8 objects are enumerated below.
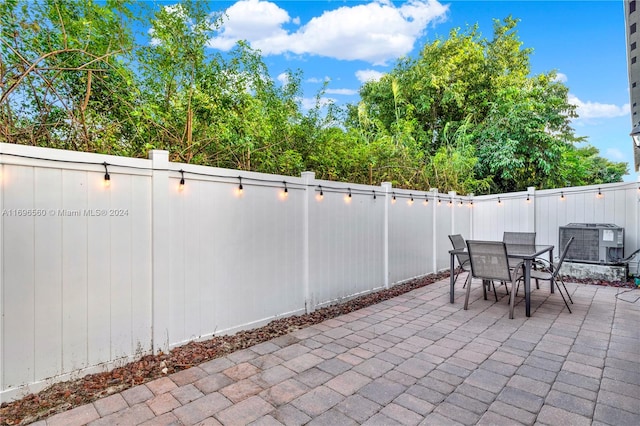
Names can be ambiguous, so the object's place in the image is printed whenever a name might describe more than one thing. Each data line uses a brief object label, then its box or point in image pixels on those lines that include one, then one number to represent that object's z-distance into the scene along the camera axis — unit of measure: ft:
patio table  12.51
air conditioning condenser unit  18.16
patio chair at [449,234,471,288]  15.46
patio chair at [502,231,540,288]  17.85
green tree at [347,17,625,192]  29.55
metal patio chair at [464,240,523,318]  12.62
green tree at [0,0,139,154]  8.00
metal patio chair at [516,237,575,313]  13.56
